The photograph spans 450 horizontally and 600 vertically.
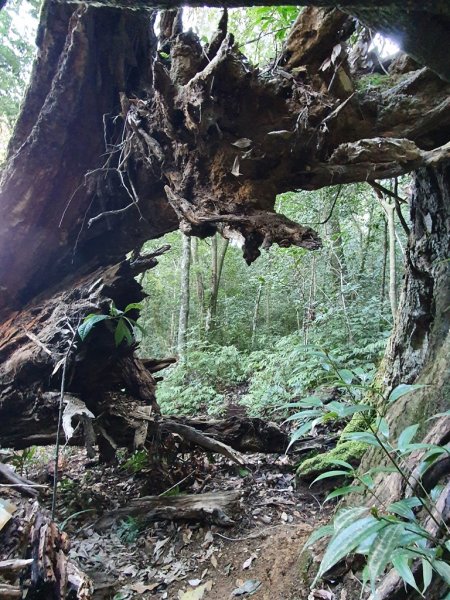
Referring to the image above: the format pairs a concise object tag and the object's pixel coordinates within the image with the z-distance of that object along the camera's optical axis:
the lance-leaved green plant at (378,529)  1.05
